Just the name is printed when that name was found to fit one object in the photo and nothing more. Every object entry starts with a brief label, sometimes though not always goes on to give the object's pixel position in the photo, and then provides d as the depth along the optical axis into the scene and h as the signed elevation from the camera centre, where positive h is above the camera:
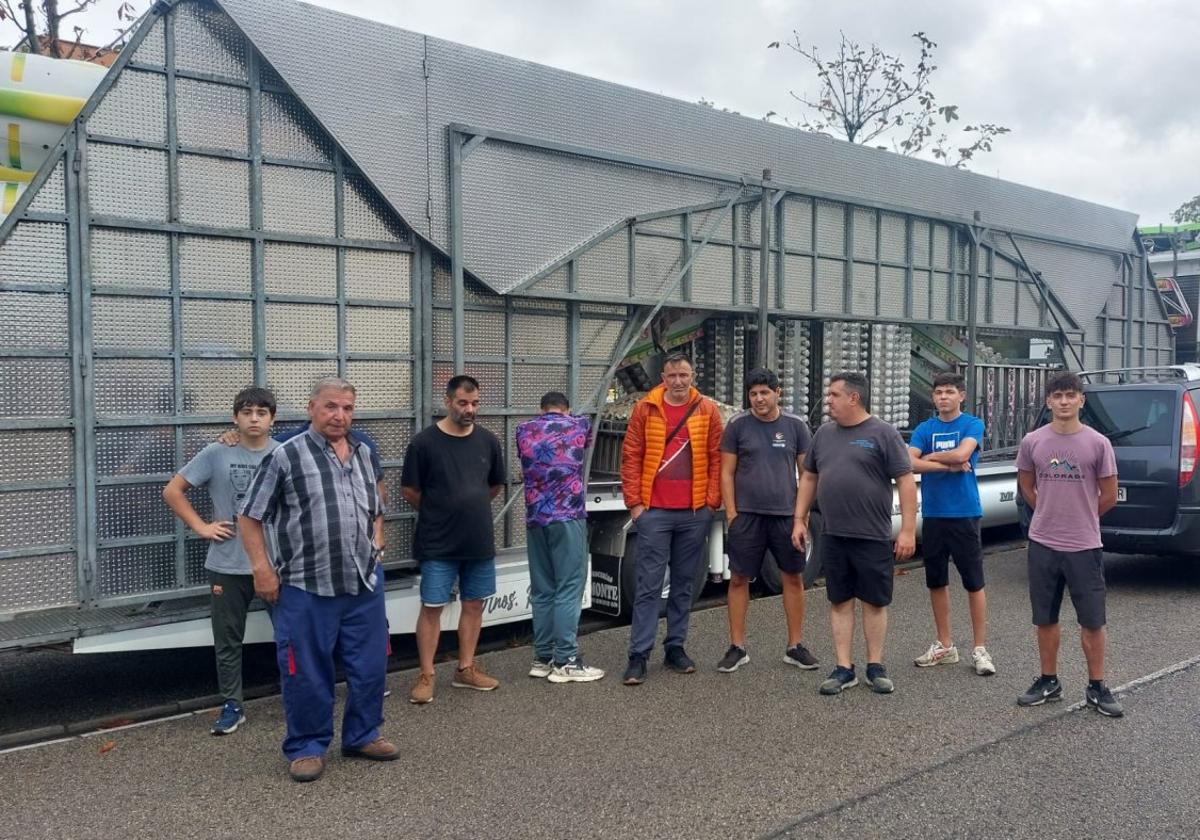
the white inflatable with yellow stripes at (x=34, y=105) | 5.10 +1.41
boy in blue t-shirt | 5.73 -0.66
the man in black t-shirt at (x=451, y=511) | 5.26 -0.63
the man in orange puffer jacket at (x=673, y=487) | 5.70 -0.55
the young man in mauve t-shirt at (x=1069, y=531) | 4.96 -0.70
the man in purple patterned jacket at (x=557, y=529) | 5.55 -0.76
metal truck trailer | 4.79 +0.76
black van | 7.68 -0.58
